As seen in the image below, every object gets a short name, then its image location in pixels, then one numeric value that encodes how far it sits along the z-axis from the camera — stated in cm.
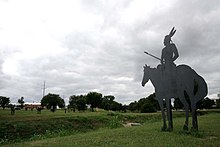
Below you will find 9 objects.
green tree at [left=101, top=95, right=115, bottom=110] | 9872
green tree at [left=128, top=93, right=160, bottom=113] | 7310
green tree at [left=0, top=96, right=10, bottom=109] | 8244
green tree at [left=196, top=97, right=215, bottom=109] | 8150
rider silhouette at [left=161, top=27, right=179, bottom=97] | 1655
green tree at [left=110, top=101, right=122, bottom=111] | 9570
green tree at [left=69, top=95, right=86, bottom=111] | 7348
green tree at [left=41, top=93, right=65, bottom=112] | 7700
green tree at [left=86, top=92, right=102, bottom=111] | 8694
